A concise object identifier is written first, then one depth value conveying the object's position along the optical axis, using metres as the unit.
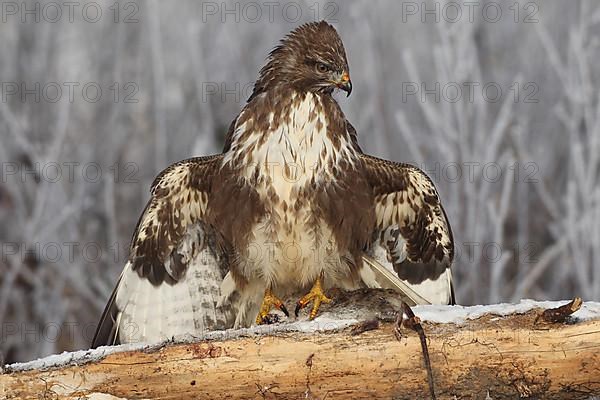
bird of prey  11.04
